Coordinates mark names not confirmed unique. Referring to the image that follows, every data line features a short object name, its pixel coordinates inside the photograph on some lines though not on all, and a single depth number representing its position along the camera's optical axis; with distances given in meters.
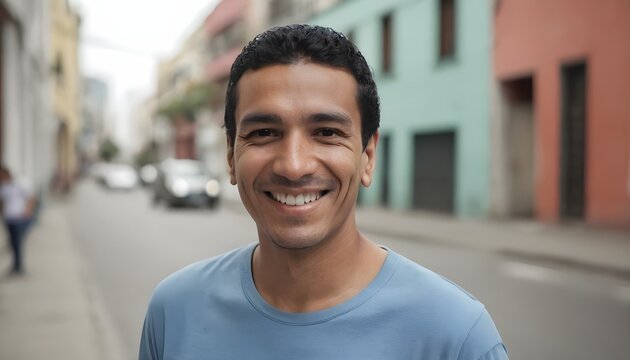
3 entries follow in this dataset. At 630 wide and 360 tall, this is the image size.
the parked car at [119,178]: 40.94
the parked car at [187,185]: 22.75
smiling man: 1.35
